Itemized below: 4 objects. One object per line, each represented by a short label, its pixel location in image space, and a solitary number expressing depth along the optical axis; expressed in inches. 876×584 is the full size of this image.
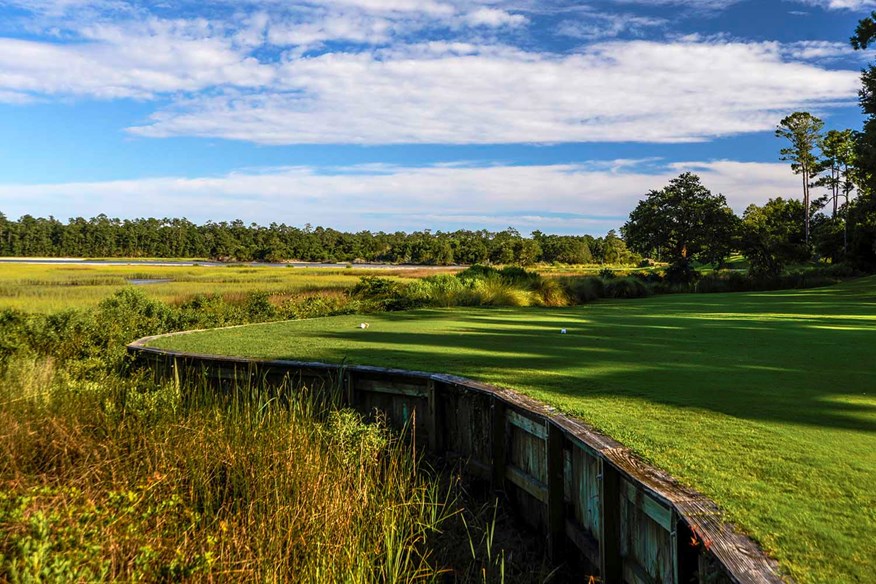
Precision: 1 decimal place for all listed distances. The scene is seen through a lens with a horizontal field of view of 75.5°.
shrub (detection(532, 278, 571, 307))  838.3
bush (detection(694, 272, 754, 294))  1274.6
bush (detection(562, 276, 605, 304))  921.6
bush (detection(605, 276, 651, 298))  1065.5
